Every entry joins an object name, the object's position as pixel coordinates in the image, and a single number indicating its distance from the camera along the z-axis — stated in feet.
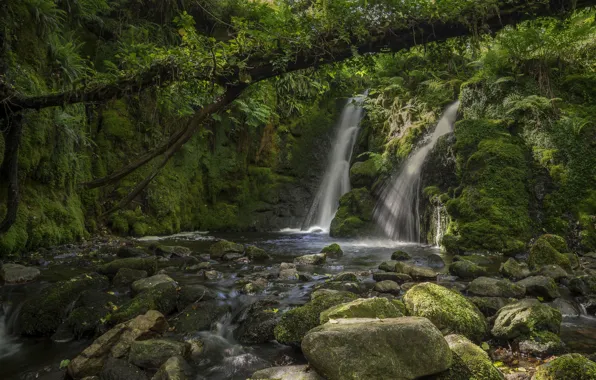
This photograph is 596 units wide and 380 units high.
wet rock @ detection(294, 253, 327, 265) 25.76
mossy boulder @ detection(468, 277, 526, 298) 16.31
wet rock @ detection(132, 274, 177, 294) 17.06
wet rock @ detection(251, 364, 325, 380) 9.39
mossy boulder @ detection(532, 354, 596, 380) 8.57
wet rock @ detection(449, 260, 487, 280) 20.58
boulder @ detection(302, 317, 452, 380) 8.79
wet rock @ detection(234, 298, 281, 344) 13.15
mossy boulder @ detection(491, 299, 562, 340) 11.95
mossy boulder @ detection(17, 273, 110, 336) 13.91
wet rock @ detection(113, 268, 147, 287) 18.81
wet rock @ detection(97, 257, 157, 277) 20.71
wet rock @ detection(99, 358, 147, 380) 10.19
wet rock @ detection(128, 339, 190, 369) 10.91
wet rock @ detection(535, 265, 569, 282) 19.31
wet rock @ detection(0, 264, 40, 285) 18.30
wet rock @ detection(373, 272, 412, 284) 19.80
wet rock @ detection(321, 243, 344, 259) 28.99
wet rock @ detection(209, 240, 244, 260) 28.35
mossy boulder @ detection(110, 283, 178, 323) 14.12
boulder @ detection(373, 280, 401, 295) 17.58
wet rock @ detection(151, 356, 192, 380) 10.06
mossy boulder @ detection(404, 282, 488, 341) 12.09
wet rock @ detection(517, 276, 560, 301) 16.40
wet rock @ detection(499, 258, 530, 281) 20.07
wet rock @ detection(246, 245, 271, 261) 27.94
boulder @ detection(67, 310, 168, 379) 10.71
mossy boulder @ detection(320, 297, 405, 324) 11.21
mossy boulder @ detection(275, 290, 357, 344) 12.20
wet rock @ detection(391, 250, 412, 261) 26.40
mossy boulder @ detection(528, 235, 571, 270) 21.52
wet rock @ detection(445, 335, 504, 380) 9.14
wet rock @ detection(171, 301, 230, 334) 13.79
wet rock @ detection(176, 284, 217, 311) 15.82
